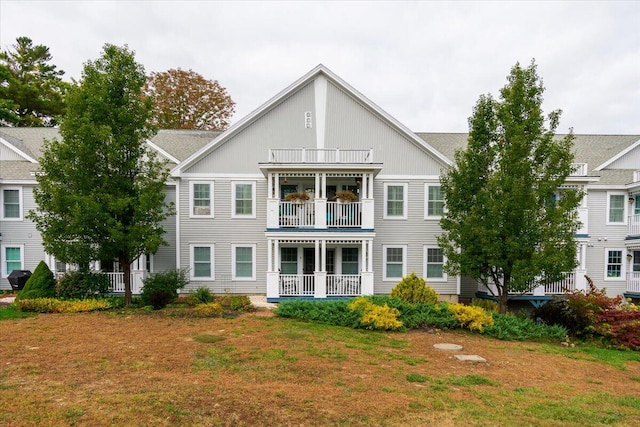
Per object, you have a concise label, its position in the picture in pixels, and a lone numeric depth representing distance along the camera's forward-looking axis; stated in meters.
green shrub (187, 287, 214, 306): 14.17
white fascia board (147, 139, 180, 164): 17.86
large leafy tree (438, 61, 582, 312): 11.55
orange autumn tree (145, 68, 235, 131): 33.72
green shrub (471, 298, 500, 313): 14.38
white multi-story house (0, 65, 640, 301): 16.48
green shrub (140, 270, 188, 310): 13.39
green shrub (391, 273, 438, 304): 13.37
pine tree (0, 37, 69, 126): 31.01
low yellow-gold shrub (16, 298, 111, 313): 12.73
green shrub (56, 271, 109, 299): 13.98
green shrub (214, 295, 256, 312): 13.41
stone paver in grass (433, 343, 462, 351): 9.78
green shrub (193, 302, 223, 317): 12.55
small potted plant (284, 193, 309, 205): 15.36
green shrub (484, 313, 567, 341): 11.39
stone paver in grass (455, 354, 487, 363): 8.79
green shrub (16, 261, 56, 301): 13.27
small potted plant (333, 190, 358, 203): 15.48
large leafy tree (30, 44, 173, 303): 12.29
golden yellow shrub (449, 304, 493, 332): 11.60
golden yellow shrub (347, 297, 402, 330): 11.34
